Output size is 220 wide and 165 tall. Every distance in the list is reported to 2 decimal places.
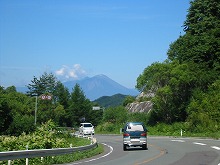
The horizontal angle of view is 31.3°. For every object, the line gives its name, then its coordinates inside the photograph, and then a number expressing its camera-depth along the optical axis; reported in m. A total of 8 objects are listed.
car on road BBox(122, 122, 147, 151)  27.38
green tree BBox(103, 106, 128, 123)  79.36
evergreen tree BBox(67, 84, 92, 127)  127.38
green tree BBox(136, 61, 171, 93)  59.94
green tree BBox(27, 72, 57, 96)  145.25
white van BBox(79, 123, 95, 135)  59.03
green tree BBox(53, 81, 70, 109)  140.50
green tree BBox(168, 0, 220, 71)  60.97
